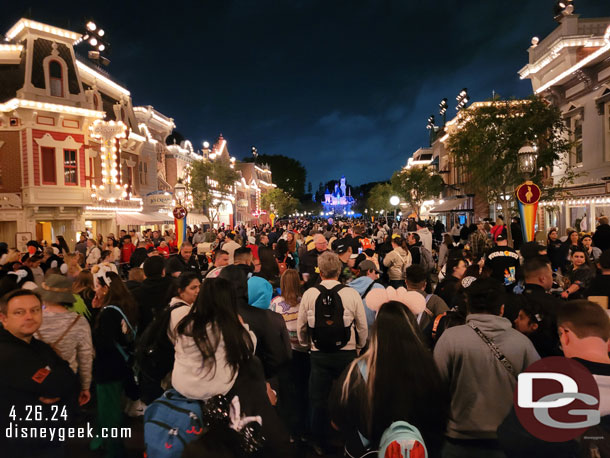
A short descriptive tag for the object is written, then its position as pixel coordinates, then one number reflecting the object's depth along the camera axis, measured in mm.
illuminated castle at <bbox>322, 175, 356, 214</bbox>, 166375
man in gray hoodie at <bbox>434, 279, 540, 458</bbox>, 2918
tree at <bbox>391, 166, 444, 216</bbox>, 46875
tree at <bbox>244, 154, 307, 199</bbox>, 102250
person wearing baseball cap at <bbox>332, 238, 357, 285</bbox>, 7996
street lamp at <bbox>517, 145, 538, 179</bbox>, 10492
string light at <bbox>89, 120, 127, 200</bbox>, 22656
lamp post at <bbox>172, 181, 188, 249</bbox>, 14833
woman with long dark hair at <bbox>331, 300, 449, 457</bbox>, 2539
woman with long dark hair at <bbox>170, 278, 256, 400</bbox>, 2982
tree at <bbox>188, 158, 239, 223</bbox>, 40031
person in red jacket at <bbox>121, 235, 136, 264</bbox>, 14834
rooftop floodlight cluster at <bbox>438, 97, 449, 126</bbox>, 59153
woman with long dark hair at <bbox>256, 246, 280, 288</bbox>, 5973
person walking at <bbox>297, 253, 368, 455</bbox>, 4543
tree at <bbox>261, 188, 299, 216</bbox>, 77938
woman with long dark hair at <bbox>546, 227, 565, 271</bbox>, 10305
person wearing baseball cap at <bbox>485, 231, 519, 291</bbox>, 6641
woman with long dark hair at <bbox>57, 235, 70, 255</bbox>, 15243
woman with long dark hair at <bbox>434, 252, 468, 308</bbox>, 6016
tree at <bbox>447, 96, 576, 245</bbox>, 18938
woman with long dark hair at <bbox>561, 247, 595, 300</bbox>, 6203
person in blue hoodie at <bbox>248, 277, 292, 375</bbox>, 4129
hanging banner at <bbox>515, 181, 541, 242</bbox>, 8625
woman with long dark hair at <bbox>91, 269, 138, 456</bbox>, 4574
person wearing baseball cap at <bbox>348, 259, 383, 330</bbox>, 5559
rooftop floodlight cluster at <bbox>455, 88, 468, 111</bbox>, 43250
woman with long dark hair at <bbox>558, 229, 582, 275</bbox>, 10187
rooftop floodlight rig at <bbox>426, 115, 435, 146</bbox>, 69875
